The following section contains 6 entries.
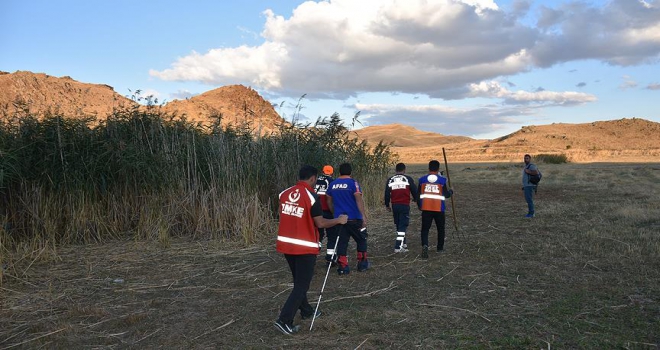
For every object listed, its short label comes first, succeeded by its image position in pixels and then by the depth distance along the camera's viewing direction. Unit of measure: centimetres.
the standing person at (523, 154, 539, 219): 1329
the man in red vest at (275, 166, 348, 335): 514
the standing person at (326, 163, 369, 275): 774
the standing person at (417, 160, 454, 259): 862
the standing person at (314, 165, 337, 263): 830
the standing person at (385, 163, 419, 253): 923
